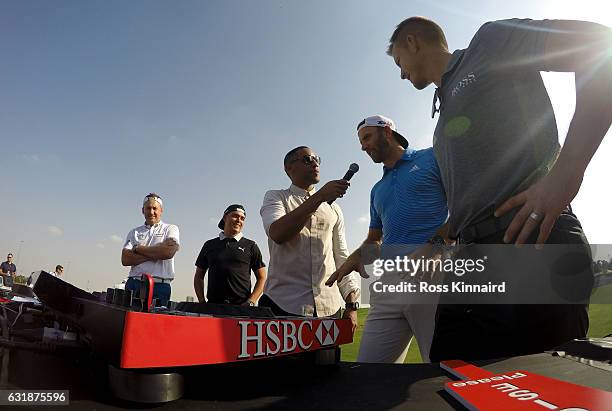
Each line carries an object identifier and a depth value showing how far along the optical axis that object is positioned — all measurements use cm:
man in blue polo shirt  173
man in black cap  346
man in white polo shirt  321
